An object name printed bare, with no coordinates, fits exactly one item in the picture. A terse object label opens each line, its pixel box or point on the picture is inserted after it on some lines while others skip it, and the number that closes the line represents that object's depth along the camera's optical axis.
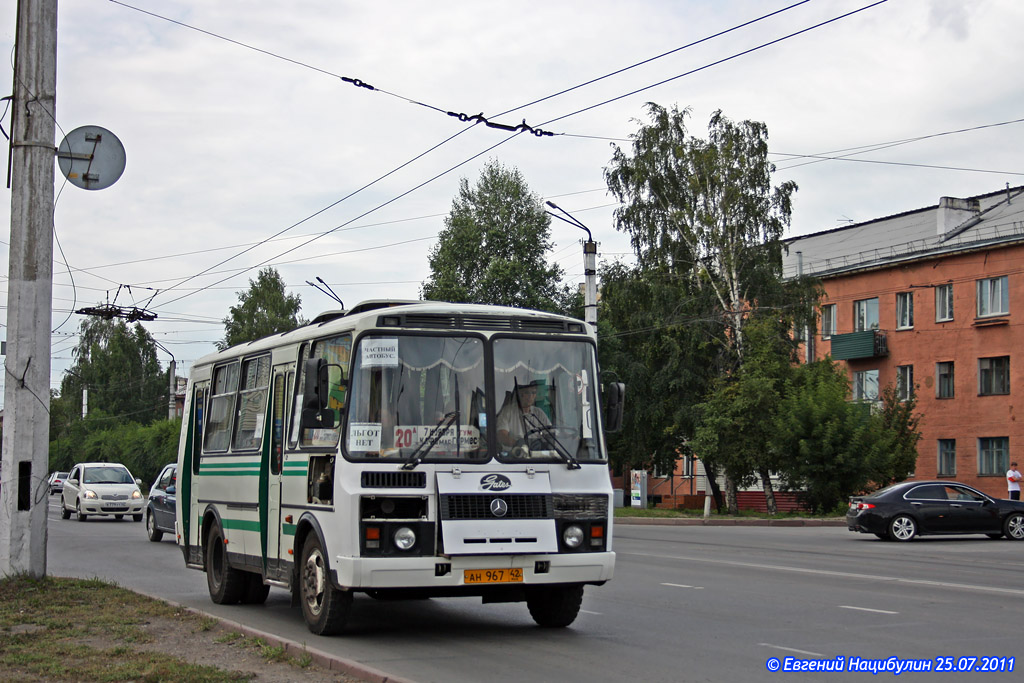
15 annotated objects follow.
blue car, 24.41
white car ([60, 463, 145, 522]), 34.31
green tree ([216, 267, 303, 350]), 84.25
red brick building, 43.81
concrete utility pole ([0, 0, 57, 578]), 13.03
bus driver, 10.31
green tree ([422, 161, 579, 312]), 61.50
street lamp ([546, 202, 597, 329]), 30.77
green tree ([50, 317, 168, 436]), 96.81
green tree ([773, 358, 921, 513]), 36.53
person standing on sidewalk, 37.88
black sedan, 25.75
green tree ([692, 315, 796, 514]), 38.44
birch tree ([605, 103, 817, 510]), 42.78
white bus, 9.81
